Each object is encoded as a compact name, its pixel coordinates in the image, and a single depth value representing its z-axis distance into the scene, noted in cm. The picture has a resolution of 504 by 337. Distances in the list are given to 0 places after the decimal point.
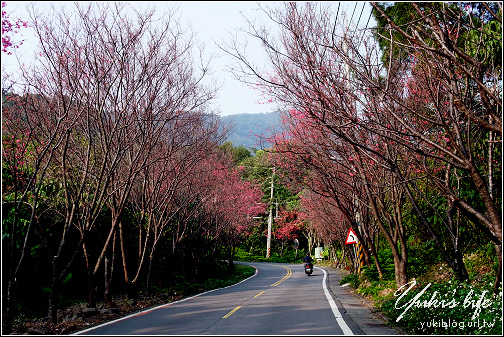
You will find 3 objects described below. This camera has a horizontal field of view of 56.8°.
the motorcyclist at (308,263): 3203
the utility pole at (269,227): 5644
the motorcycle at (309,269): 3200
